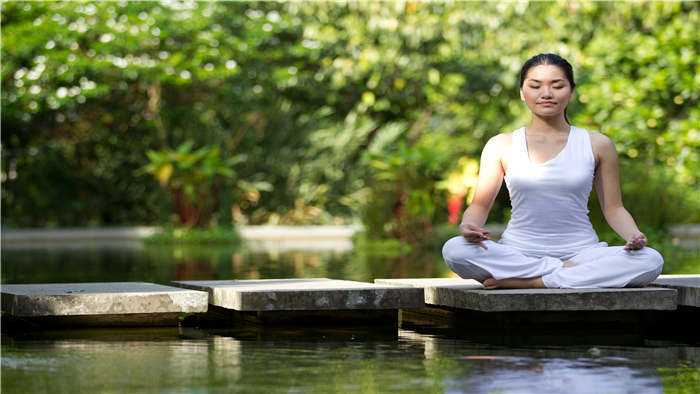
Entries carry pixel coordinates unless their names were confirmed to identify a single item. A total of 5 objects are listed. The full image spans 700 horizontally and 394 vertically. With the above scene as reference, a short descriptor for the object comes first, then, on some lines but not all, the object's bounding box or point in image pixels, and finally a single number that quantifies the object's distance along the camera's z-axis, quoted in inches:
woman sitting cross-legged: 412.6
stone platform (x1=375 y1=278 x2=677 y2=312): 378.4
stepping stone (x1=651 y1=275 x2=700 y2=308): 400.4
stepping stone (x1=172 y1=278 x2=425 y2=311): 399.0
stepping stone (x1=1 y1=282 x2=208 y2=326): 389.4
